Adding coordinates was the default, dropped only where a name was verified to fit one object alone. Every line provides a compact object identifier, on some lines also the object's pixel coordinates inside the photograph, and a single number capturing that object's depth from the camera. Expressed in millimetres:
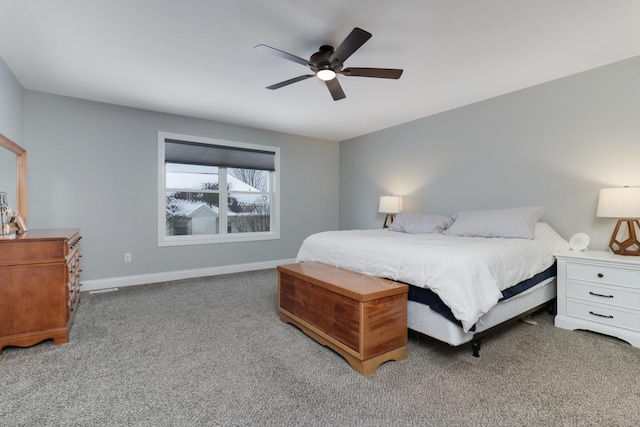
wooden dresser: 2127
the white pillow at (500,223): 2871
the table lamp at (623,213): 2412
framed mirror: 2790
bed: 1943
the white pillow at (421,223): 3594
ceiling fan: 2117
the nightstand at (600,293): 2279
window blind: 4297
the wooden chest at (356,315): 1885
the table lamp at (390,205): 4496
